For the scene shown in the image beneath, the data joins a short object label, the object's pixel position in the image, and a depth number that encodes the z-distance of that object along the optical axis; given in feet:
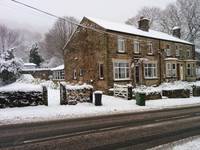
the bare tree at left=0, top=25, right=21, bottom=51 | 136.73
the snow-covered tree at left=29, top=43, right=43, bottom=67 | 137.94
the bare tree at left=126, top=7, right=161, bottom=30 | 138.31
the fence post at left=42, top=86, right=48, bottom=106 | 35.09
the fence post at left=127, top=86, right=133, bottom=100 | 45.44
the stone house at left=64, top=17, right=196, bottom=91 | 56.75
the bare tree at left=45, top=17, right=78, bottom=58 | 149.60
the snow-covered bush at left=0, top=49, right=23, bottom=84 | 45.83
